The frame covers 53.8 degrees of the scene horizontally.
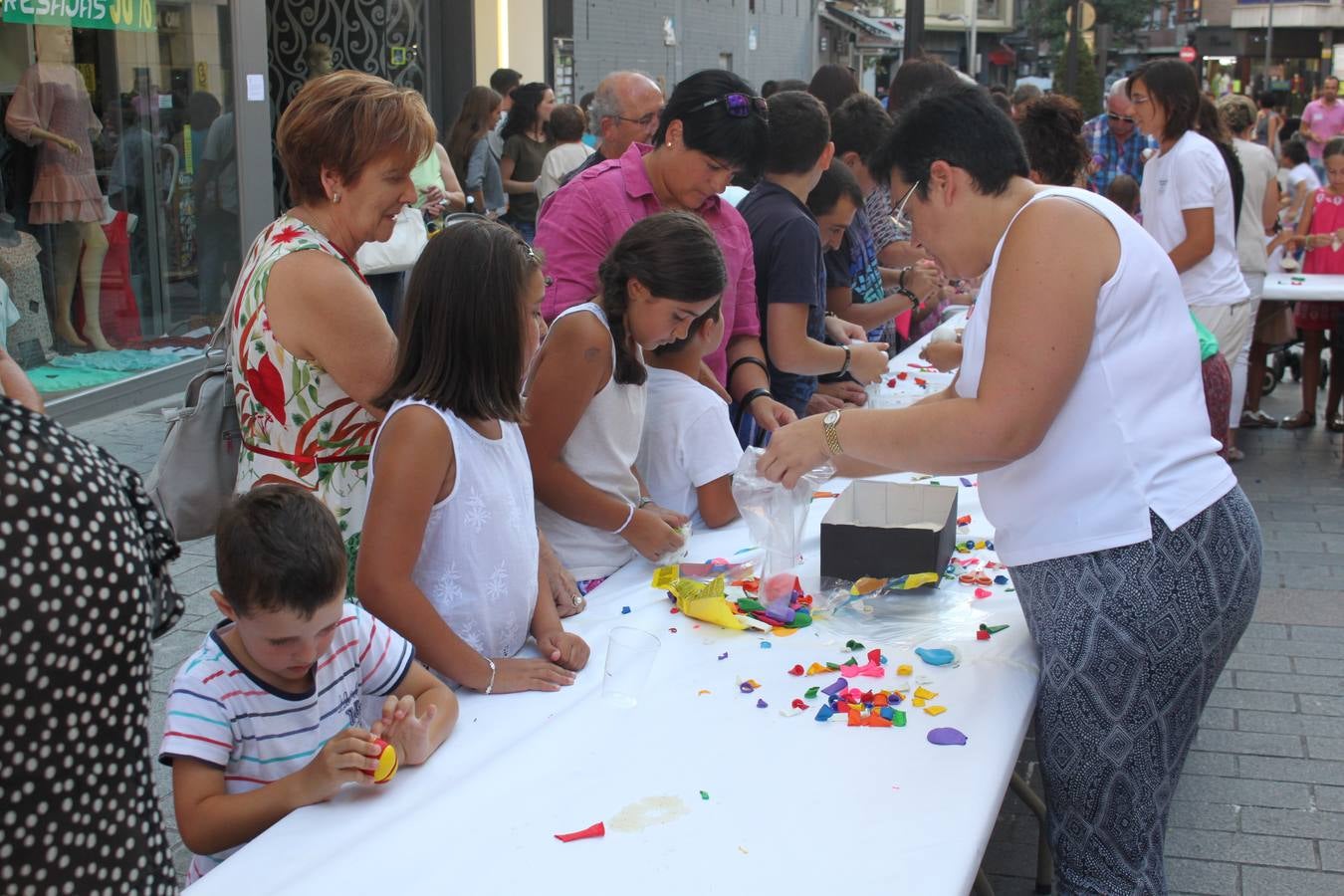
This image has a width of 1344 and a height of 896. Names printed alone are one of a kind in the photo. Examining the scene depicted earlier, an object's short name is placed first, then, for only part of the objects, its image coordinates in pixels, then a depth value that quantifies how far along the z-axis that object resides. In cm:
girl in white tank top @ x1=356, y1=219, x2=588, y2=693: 220
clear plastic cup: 226
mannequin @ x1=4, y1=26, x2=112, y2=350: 632
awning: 3069
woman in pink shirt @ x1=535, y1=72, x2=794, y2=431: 330
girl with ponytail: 278
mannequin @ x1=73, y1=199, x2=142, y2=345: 709
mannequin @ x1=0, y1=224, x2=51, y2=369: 623
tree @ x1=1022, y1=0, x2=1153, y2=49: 5175
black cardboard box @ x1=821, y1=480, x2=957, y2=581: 278
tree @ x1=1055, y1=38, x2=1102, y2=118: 2106
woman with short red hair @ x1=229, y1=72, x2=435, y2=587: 245
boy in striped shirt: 185
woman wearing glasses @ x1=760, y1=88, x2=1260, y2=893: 204
